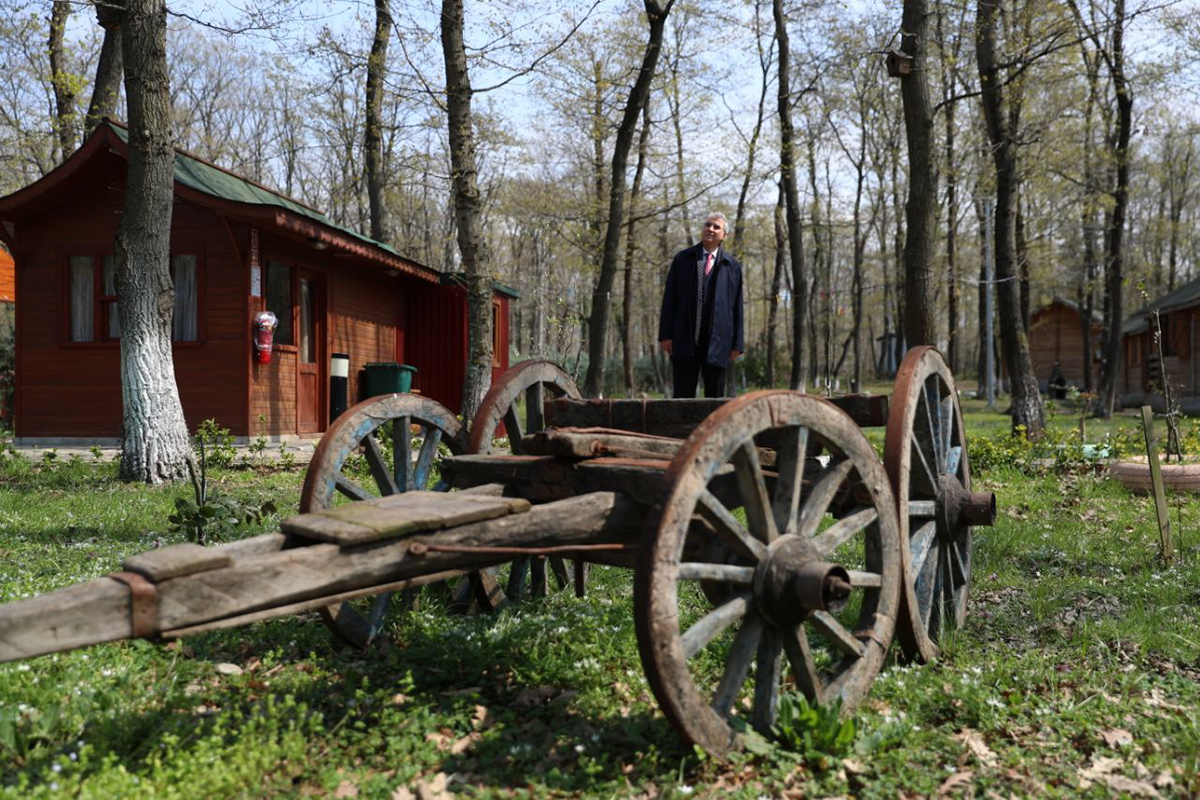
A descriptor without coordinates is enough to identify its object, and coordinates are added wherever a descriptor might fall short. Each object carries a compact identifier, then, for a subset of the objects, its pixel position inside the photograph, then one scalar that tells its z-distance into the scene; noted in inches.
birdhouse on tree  350.2
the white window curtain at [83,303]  505.7
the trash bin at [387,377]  586.2
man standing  267.3
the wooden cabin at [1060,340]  1702.8
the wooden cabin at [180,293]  481.4
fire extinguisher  488.7
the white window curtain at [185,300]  494.6
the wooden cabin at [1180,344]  1064.8
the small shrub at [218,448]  382.1
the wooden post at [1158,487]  217.2
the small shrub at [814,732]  117.5
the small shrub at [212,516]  200.1
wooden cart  91.2
